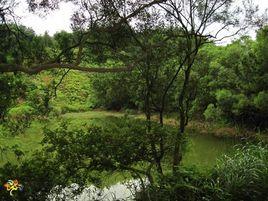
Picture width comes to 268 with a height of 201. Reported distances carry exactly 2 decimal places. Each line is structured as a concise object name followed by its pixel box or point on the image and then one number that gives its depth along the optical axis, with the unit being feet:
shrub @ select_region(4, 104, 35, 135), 12.32
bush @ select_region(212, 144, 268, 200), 9.03
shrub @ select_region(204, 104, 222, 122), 35.47
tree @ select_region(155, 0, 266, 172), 13.96
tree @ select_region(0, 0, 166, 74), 9.56
